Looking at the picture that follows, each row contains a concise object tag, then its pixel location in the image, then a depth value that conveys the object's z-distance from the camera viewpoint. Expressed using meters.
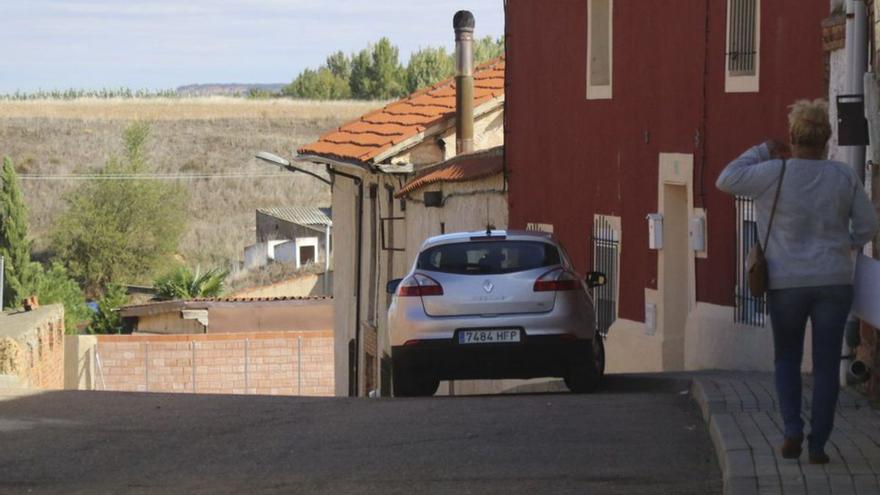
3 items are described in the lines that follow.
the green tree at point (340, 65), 118.12
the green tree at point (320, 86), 115.69
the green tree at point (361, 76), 113.31
